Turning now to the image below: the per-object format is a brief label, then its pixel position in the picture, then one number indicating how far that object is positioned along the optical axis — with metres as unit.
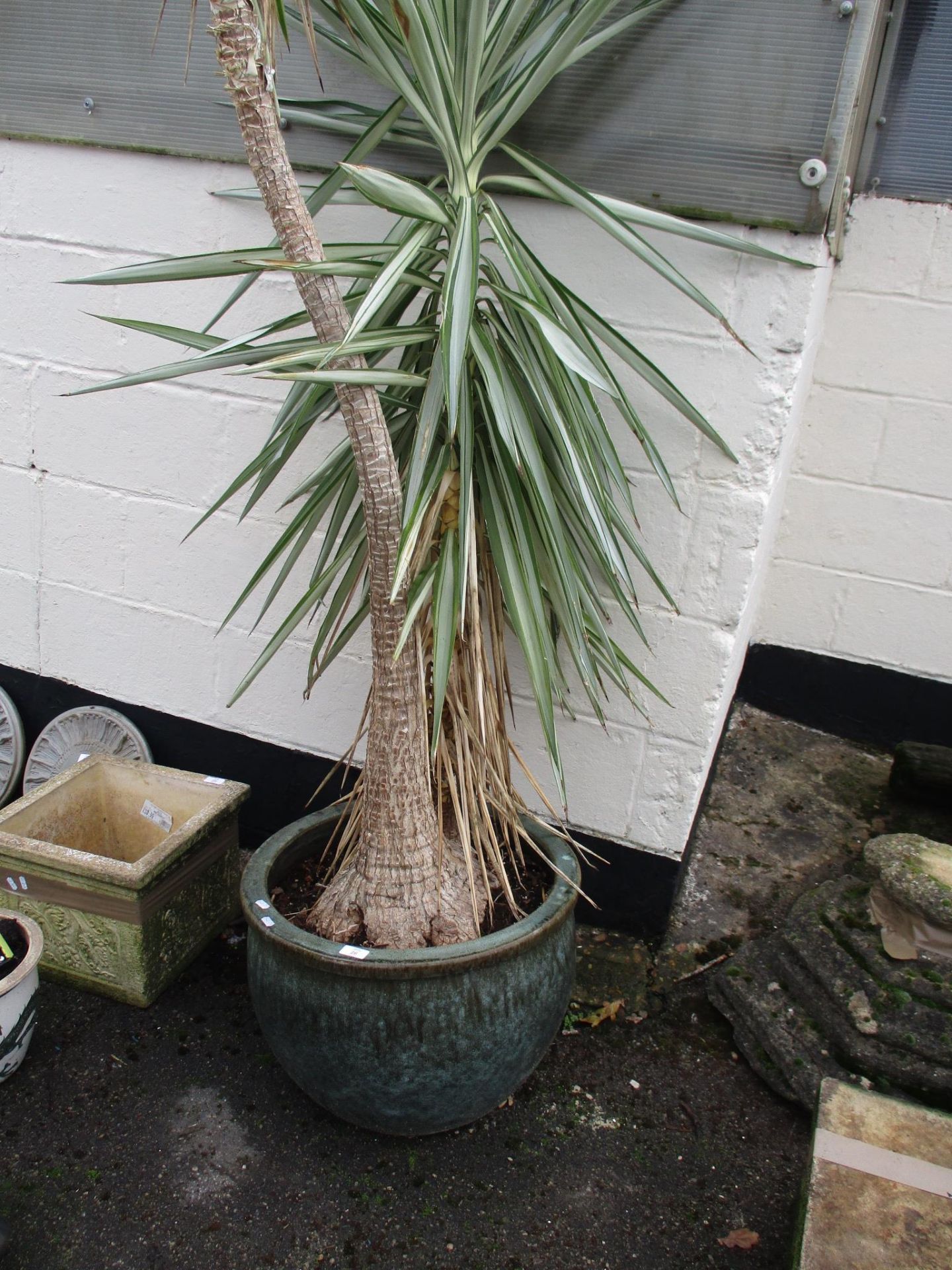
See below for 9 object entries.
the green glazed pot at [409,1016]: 1.55
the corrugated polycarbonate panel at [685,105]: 1.62
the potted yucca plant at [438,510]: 1.43
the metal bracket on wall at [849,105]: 1.57
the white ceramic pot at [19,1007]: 1.73
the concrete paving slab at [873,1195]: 1.32
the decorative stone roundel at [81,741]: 2.51
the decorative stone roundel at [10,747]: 2.62
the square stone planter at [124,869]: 1.93
